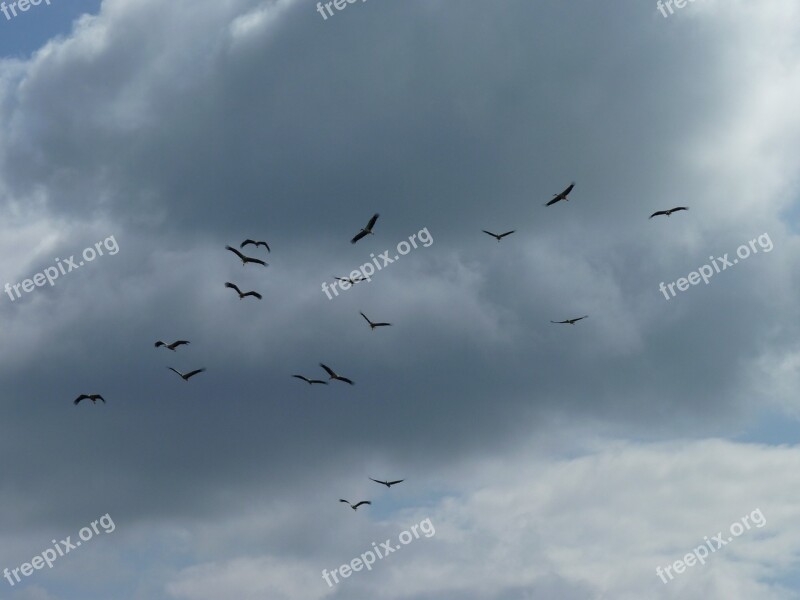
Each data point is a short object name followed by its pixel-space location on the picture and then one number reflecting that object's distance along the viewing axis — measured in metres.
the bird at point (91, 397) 184.25
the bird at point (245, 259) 170.30
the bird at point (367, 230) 158.88
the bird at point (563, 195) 171.38
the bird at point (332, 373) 168.85
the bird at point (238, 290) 176.62
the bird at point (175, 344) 172.30
